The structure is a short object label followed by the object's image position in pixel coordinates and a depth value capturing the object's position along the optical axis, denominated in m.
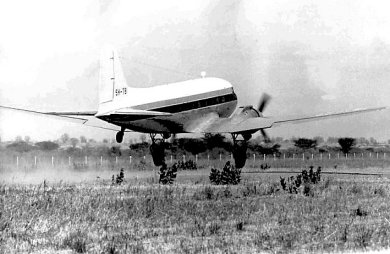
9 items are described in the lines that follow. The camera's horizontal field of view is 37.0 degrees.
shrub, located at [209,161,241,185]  33.41
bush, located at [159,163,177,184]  32.56
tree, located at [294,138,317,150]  98.31
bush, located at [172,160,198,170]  50.00
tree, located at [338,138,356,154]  90.26
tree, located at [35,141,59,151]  76.79
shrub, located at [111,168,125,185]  33.38
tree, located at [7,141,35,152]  74.75
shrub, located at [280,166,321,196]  27.53
